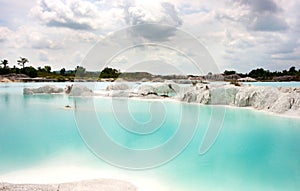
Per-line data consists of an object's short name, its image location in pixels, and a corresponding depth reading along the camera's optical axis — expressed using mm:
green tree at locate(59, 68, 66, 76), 67125
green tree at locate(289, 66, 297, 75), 60562
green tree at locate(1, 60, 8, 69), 65312
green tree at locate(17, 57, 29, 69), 68688
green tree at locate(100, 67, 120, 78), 66875
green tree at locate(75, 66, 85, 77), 64631
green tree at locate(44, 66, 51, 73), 70062
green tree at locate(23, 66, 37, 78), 62156
